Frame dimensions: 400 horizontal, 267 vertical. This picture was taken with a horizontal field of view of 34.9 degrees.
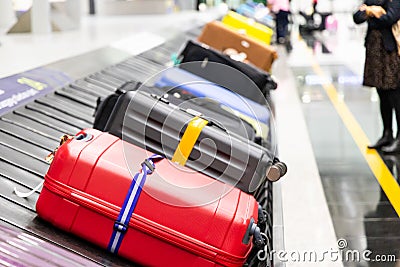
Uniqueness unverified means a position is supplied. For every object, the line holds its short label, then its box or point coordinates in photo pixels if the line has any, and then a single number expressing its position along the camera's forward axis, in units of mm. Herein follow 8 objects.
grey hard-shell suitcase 2850
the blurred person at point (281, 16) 13977
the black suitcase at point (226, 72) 4781
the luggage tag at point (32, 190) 2717
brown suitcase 6215
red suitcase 2395
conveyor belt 2580
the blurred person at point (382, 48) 4820
